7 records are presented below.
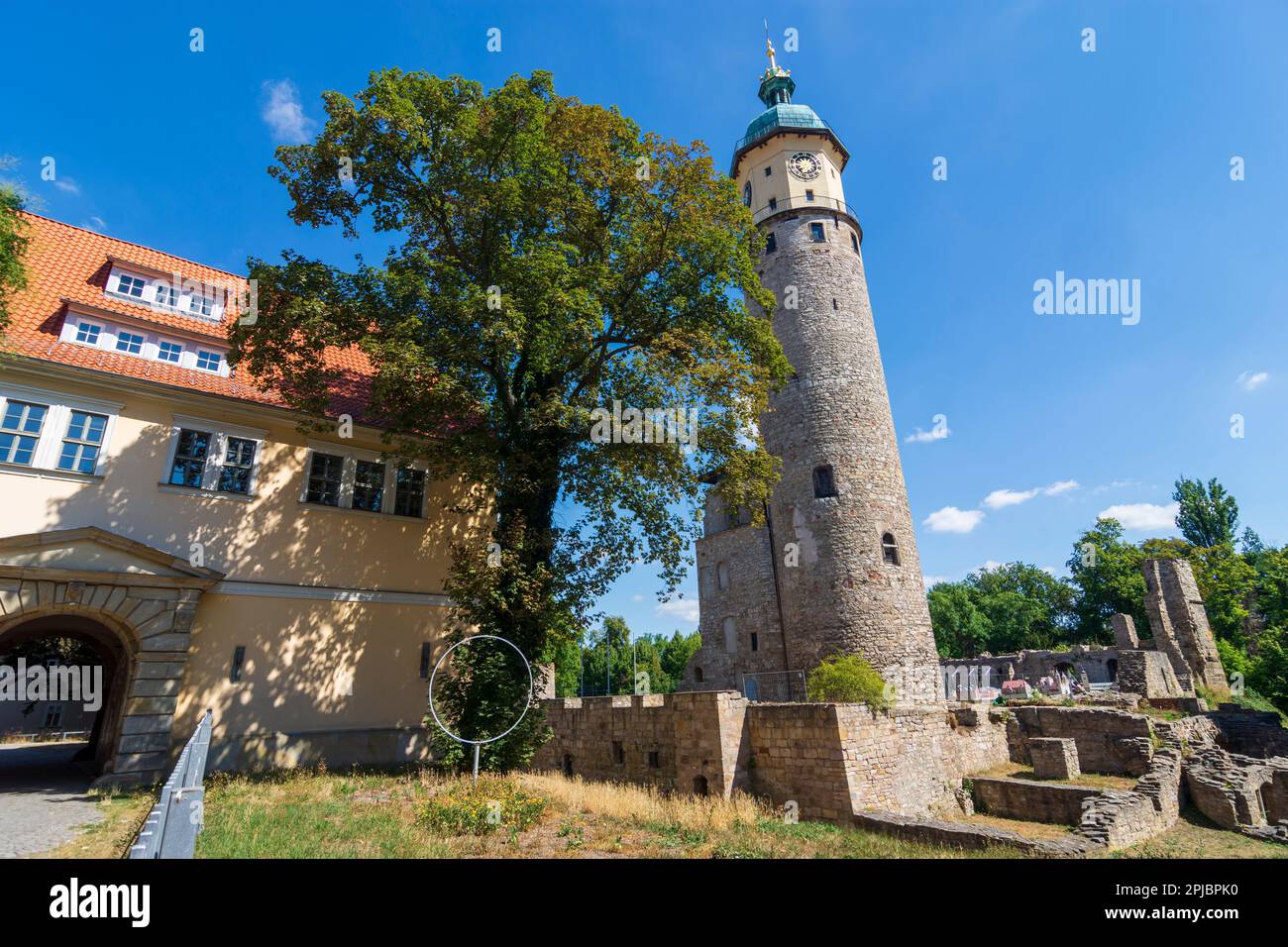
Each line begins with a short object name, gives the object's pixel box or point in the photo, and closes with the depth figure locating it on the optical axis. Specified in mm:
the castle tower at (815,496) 24469
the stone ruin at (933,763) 13188
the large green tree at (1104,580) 49875
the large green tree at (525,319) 12836
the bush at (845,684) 19297
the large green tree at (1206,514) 57875
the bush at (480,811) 8766
